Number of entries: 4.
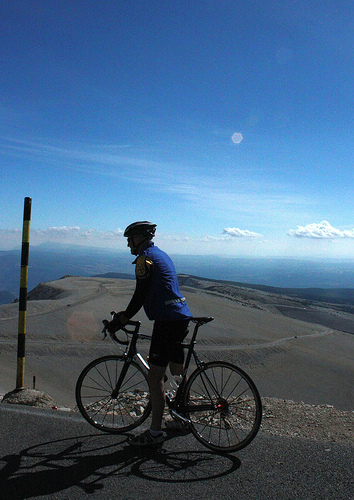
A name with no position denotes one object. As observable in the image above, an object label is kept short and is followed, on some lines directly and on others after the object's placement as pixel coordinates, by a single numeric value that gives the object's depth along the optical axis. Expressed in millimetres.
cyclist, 3891
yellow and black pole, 5879
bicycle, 3859
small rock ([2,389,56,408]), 5605
